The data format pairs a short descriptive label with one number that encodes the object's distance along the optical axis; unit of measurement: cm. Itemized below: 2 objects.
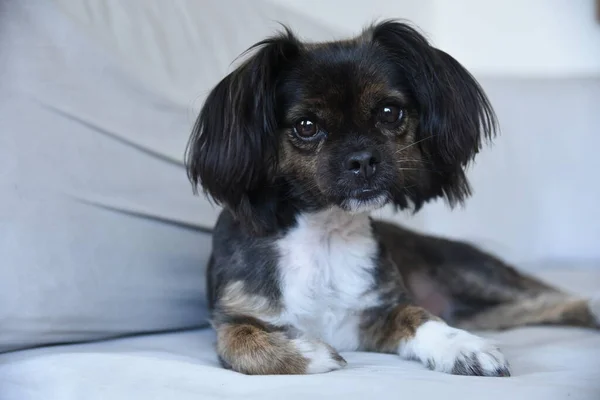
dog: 51
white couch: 47
